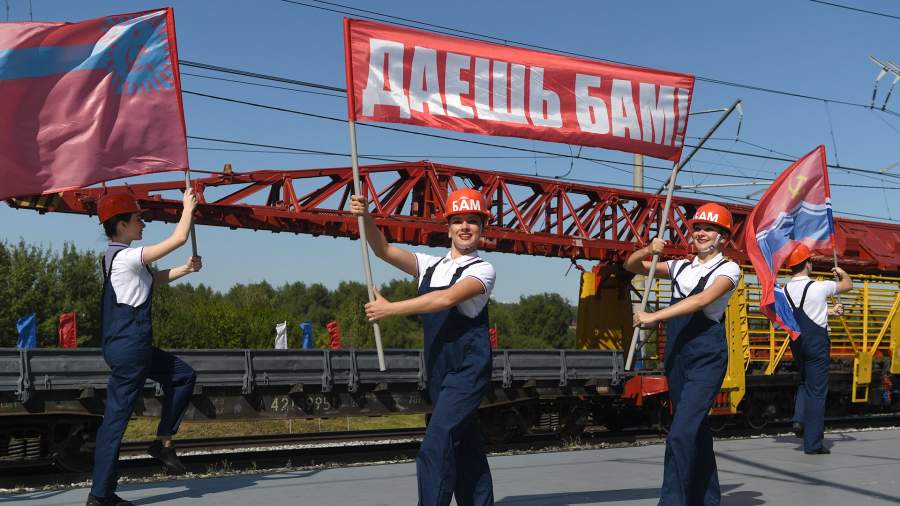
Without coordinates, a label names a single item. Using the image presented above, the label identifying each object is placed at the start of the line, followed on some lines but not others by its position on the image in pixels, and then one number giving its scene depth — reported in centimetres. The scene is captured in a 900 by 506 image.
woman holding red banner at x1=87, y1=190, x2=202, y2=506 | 561
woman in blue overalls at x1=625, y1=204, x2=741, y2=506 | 532
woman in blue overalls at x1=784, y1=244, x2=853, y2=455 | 912
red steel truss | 1645
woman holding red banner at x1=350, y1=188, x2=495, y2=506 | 454
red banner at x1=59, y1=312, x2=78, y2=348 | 2010
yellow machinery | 1440
